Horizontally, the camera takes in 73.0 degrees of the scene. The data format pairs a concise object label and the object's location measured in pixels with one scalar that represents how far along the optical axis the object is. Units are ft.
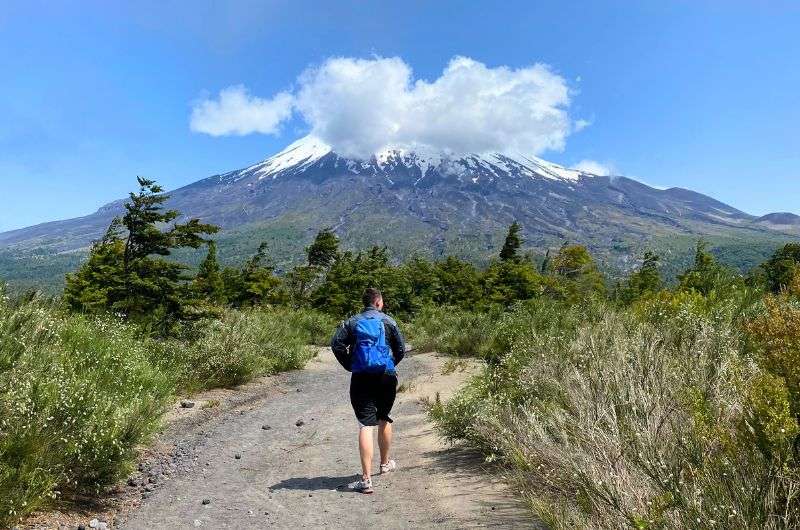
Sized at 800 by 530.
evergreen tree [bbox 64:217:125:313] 41.22
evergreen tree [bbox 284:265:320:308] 142.95
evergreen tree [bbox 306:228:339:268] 146.72
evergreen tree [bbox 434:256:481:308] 156.25
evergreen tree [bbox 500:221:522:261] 144.97
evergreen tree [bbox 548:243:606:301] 186.91
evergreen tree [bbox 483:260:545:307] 132.98
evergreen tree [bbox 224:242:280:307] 140.26
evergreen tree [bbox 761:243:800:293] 164.35
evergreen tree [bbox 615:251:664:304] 157.62
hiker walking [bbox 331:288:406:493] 19.12
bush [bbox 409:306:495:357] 64.64
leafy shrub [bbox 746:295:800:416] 11.51
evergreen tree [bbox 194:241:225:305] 140.57
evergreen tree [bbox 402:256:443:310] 164.46
